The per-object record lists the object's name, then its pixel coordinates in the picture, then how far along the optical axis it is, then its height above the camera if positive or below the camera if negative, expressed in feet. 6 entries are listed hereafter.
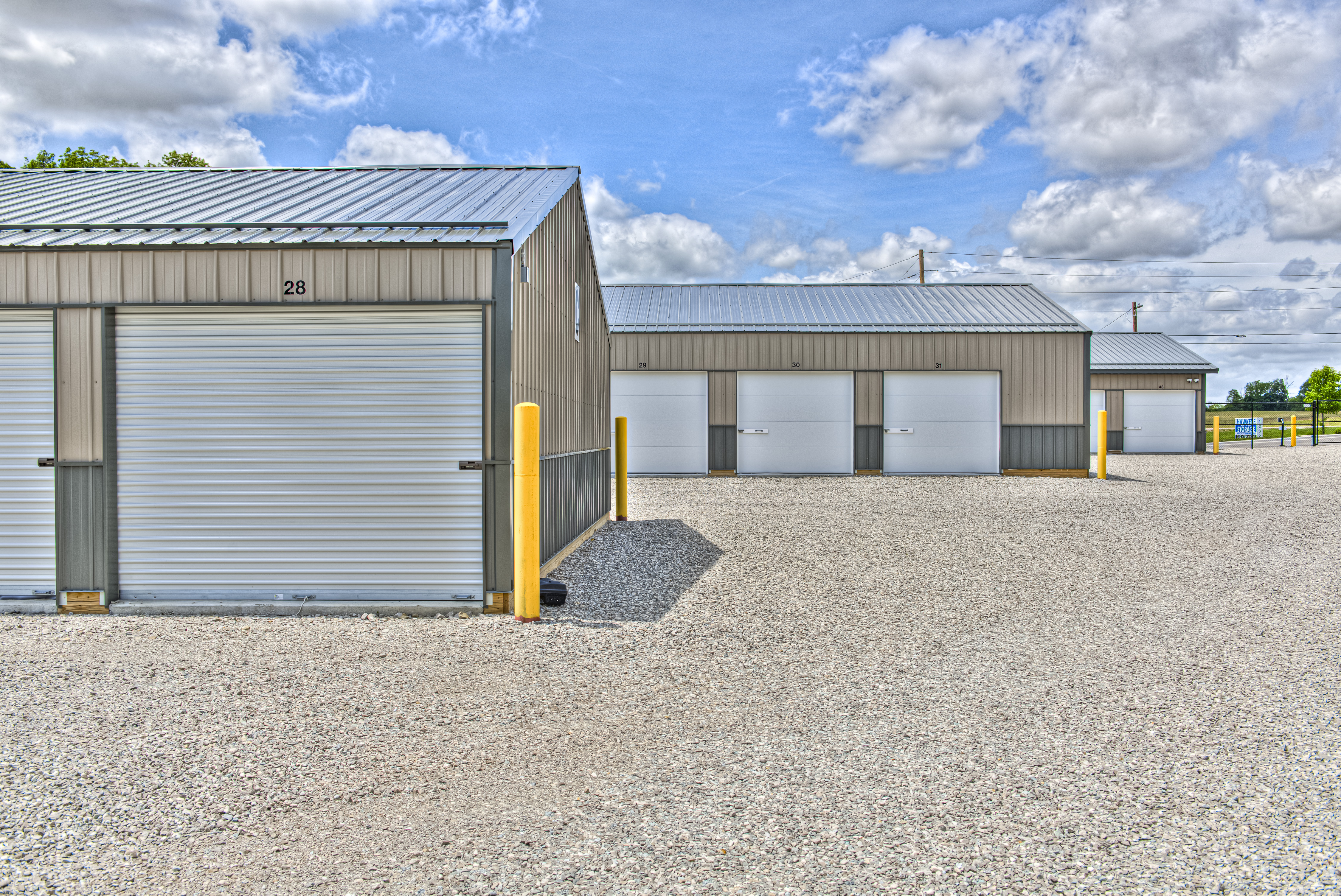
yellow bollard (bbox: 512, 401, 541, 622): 20.81 -2.29
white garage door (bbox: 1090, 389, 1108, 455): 96.78 +2.97
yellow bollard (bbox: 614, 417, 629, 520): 40.70 -2.16
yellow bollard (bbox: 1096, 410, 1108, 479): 60.49 -1.27
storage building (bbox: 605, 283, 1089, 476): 65.36 +2.38
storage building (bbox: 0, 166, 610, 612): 21.75 +0.45
